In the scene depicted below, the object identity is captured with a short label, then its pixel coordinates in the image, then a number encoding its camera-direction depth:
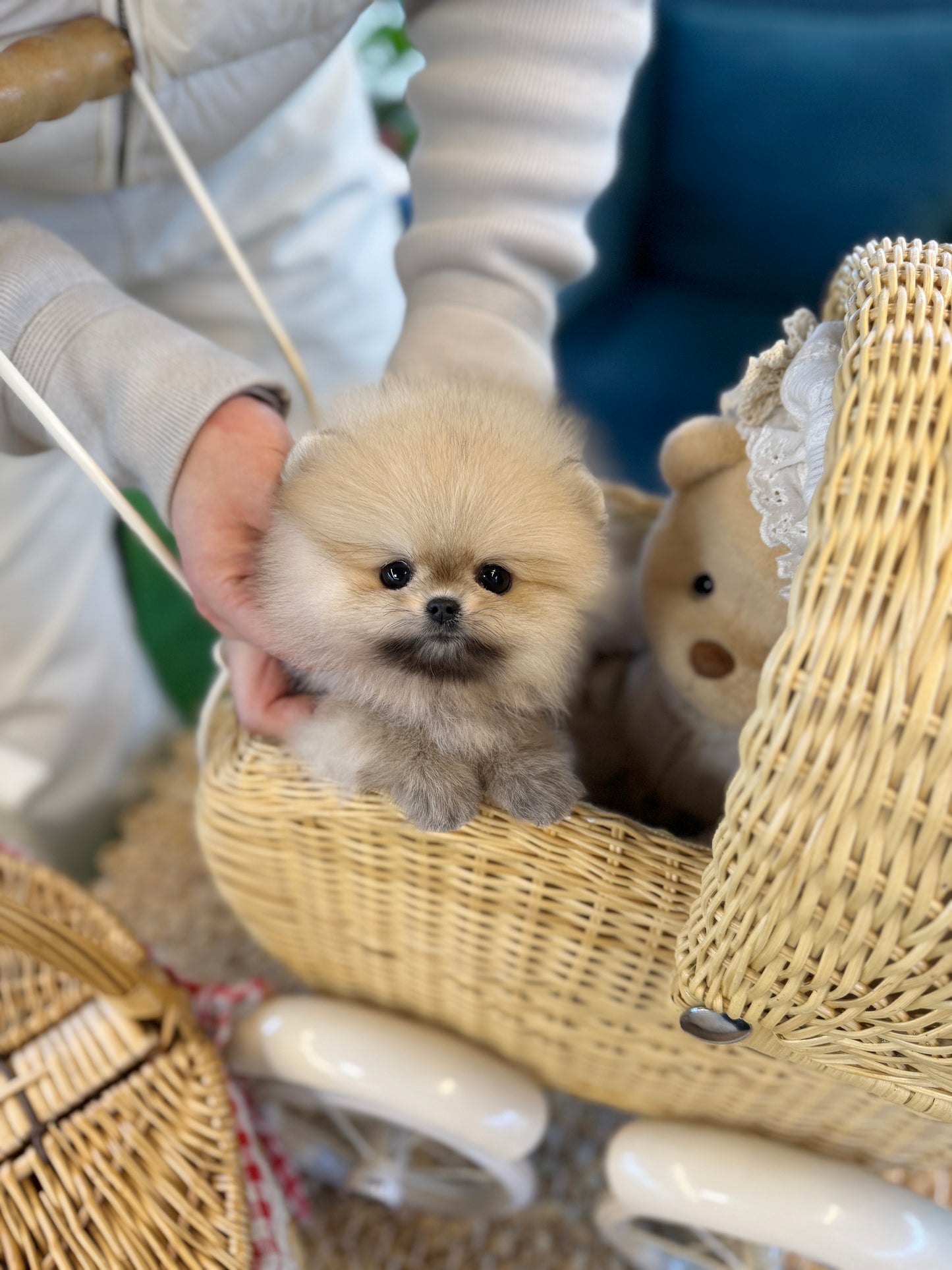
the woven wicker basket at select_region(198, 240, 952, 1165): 0.45
